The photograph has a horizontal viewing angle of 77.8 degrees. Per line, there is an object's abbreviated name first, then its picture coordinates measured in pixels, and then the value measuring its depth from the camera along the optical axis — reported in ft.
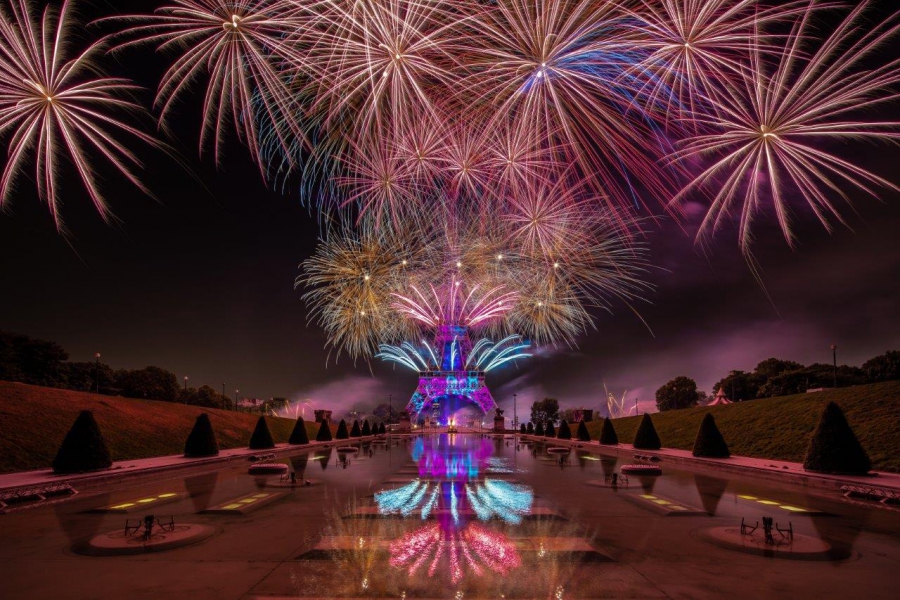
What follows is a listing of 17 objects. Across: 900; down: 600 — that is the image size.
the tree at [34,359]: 174.50
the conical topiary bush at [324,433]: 164.95
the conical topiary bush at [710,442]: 94.32
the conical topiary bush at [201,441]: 95.14
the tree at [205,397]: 286.46
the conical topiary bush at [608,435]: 144.05
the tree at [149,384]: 226.11
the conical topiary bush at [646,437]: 120.78
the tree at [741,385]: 270.36
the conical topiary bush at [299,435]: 142.51
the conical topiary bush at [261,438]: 119.14
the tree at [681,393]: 335.88
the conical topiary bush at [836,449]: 67.10
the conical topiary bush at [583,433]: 165.07
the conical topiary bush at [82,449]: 67.36
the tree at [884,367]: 184.24
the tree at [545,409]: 474.49
